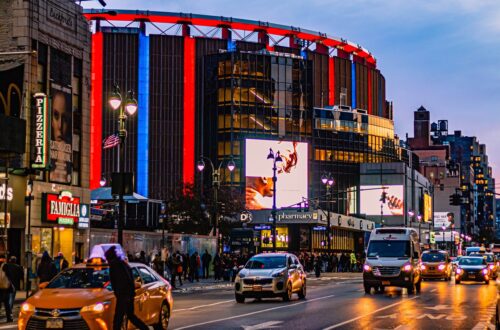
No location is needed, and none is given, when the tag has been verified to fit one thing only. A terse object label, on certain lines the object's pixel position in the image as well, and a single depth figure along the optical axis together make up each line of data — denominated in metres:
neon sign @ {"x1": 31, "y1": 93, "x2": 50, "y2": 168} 38.78
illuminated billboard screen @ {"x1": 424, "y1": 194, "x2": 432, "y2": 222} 151.70
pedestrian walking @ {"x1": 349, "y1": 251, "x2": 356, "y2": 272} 80.42
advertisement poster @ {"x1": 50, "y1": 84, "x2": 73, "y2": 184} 42.47
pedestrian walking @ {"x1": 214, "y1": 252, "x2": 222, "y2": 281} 52.62
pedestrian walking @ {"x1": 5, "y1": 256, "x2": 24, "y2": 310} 23.52
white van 35.38
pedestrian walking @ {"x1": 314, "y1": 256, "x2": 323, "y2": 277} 62.07
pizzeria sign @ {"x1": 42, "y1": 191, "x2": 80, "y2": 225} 41.00
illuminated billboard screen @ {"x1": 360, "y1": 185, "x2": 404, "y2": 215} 127.38
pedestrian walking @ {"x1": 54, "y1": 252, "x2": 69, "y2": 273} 34.17
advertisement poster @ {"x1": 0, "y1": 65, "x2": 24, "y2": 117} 37.25
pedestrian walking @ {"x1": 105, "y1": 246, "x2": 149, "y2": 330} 14.75
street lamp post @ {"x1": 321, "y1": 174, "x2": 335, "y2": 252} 74.44
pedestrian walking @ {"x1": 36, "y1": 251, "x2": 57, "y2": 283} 30.31
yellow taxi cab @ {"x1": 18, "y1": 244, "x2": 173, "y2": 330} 14.97
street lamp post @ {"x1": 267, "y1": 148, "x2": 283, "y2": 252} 58.97
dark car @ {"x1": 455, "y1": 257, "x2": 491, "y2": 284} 46.94
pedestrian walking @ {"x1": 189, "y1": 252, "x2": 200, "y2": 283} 50.03
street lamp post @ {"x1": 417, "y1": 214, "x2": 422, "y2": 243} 130.56
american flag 44.97
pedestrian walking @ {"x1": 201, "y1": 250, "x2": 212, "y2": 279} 53.56
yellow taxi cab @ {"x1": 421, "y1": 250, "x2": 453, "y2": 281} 53.09
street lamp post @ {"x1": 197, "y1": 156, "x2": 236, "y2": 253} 53.44
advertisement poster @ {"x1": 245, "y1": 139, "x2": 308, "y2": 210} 106.25
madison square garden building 108.38
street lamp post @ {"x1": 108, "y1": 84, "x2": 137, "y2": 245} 31.27
